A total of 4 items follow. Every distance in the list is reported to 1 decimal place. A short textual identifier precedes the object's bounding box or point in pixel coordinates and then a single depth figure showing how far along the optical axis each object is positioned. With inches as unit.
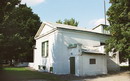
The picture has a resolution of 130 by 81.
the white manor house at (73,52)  649.6
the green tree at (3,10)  452.0
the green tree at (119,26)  591.7
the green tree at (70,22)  2111.3
